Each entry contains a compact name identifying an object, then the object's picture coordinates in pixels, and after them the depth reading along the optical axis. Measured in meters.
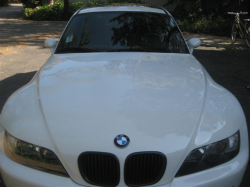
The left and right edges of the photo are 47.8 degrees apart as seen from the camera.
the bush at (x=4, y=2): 35.91
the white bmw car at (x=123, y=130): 1.87
